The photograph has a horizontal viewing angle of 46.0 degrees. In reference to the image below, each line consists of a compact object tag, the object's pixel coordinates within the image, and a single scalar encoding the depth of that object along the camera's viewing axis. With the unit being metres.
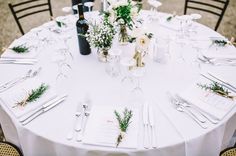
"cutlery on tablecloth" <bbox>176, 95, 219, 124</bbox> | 1.60
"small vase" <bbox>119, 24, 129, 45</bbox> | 1.96
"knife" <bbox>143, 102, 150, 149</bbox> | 1.46
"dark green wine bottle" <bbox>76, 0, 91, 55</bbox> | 1.98
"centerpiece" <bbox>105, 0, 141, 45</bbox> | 1.83
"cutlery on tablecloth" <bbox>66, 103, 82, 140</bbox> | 1.51
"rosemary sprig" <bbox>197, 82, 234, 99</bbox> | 1.75
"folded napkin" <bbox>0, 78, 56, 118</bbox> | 1.68
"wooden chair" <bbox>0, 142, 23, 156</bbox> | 1.85
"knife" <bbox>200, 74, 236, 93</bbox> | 1.81
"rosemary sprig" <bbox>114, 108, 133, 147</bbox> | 1.48
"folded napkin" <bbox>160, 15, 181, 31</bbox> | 2.46
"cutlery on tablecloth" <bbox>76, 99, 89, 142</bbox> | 1.50
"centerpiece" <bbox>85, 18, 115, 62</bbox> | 1.87
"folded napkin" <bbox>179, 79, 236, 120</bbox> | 1.64
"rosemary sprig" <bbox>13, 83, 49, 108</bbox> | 1.72
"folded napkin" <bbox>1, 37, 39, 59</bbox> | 2.16
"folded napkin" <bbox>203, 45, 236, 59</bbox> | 2.09
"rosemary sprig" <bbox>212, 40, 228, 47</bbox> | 2.22
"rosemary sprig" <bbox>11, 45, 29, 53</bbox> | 2.19
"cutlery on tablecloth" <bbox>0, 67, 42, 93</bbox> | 1.86
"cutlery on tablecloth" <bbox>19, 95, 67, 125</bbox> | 1.62
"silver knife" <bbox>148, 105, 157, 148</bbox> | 1.46
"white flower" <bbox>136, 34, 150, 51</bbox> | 1.72
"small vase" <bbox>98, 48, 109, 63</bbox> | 1.97
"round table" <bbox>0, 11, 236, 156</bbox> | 1.51
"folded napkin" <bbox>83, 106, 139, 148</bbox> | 1.47
